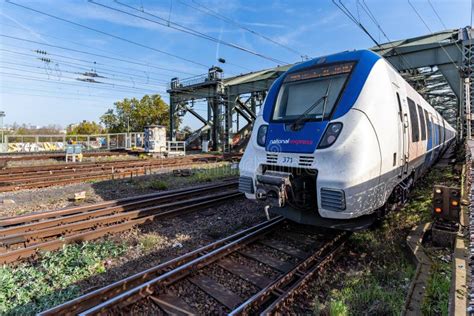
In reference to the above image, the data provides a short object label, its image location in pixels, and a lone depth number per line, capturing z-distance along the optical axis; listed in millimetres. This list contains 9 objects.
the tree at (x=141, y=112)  51656
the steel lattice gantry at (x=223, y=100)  32844
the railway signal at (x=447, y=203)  4816
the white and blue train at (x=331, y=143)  4340
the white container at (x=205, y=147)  33919
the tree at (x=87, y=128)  62388
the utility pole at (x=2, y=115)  36375
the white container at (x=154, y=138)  27094
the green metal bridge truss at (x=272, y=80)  16938
